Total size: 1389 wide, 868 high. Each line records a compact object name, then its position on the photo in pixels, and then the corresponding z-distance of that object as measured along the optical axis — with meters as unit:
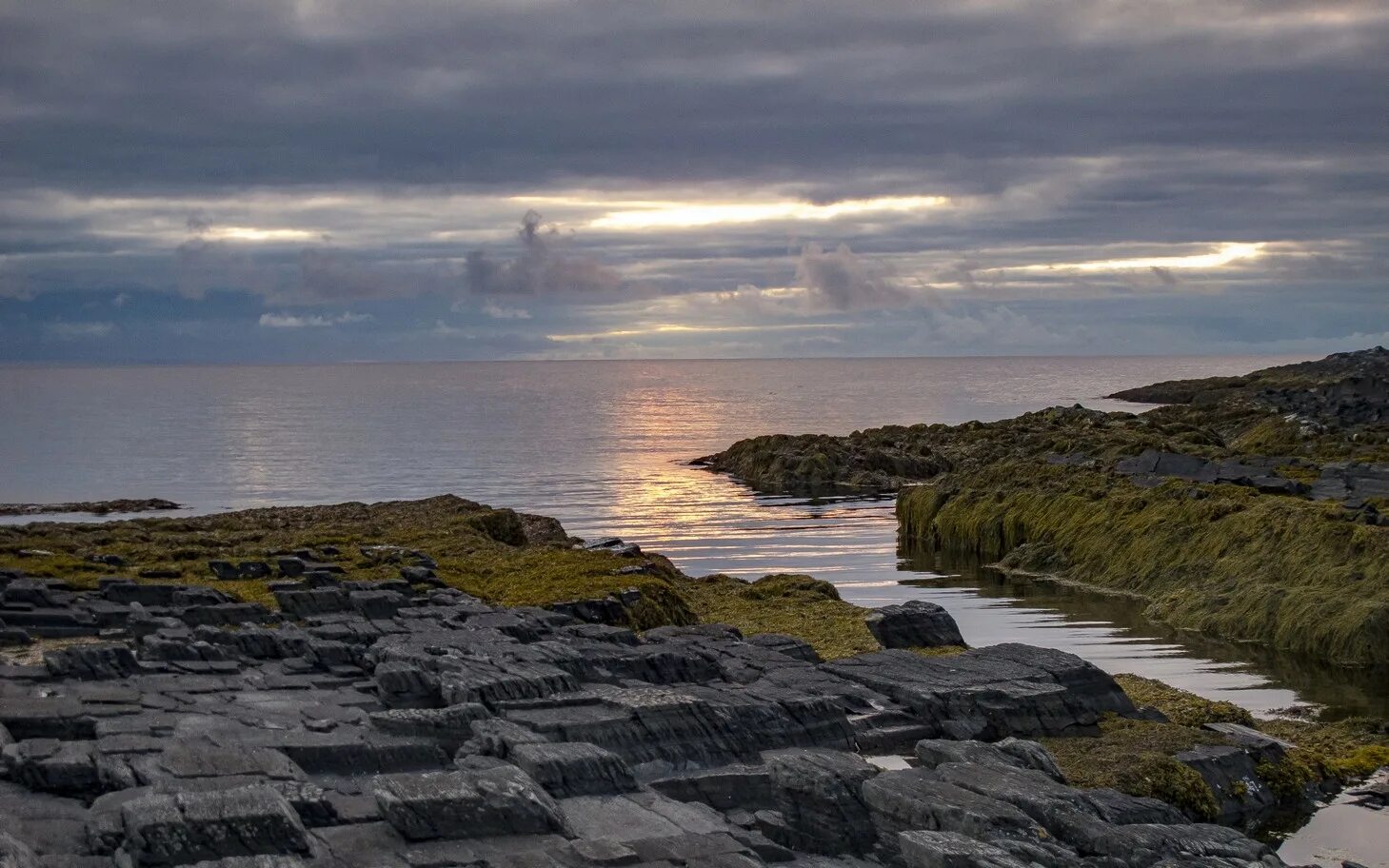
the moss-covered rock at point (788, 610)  33.09
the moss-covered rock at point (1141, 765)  20.50
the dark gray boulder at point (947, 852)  14.16
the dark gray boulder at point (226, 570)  37.85
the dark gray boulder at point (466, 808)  14.95
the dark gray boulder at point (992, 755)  18.75
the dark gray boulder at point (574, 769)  16.89
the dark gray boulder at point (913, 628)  30.23
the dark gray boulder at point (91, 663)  23.39
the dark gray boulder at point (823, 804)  16.69
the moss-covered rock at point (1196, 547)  36.00
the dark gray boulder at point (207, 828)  13.44
